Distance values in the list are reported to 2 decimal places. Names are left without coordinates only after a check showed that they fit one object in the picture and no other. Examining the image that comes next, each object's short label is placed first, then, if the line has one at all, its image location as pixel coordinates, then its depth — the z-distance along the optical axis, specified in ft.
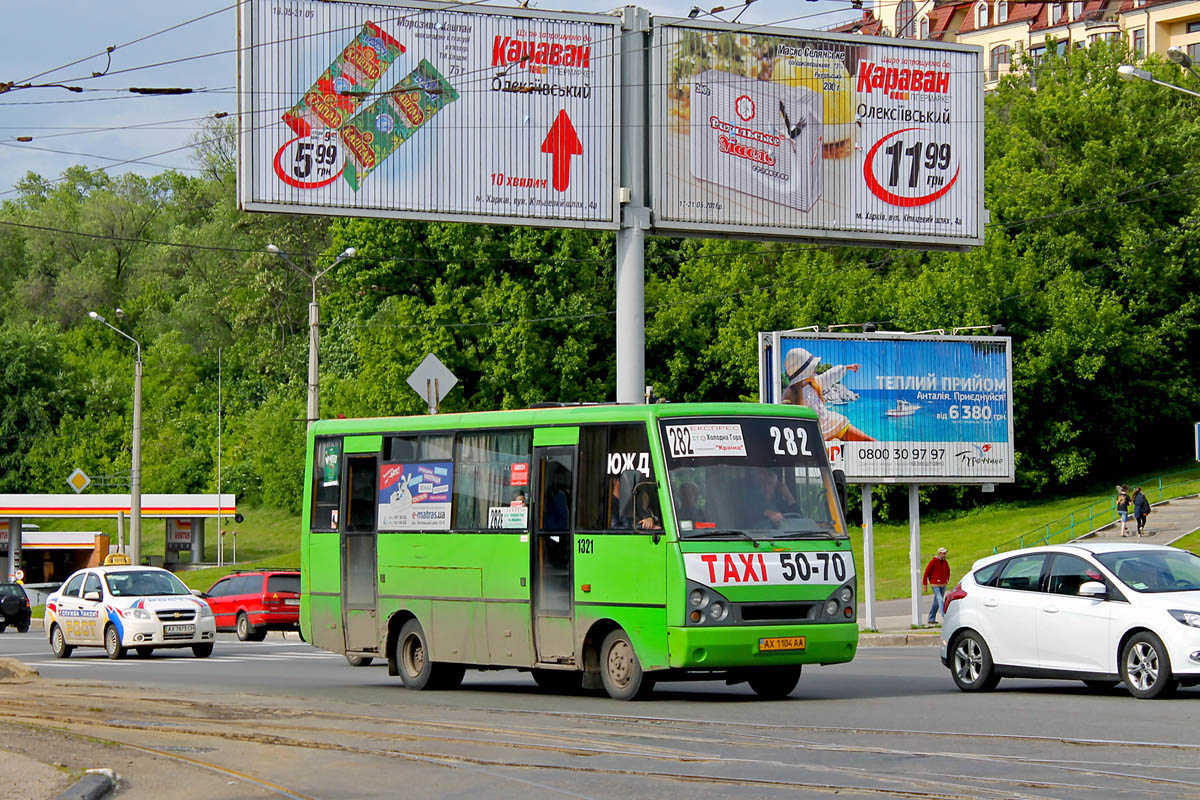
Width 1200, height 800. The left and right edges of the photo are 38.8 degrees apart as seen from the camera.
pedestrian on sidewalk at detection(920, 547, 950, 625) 112.27
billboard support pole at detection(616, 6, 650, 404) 93.09
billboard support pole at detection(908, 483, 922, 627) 112.27
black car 156.25
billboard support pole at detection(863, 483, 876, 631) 109.60
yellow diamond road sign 170.91
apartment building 346.13
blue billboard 110.42
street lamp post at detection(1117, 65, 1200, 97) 96.68
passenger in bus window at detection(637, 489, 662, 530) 54.80
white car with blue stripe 98.78
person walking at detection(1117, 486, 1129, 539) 168.57
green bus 54.13
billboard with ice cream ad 86.74
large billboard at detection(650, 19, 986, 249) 94.22
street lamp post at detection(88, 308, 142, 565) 159.12
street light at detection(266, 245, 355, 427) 130.00
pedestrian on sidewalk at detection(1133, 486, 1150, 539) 167.53
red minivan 127.54
